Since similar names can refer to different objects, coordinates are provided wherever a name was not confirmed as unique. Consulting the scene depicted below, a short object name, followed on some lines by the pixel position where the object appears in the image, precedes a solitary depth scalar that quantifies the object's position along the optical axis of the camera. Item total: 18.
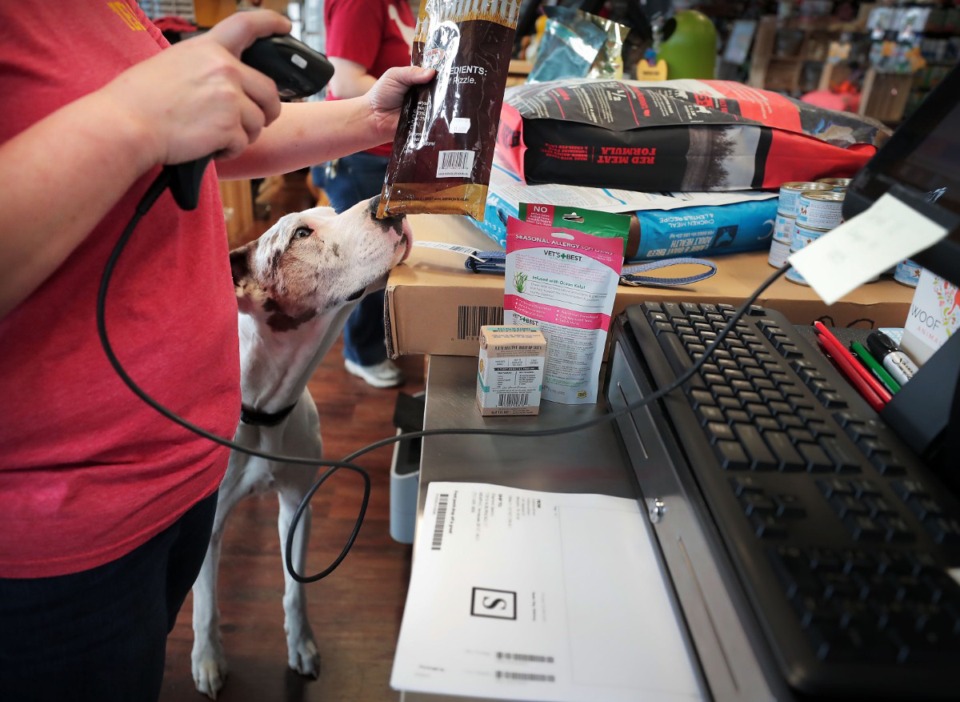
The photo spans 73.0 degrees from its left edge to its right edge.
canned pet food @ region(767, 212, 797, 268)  0.90
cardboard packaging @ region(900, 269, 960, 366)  0.60
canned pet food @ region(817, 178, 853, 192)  0.93
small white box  0.65
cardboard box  0.79
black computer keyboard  0.33
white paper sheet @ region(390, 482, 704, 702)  0.40
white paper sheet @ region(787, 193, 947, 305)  0.37
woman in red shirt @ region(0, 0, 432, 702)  0.42
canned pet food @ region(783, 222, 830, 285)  0.85
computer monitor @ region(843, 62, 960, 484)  0.44
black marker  0.61
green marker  0.60
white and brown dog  0.85
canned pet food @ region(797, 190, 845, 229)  0.85
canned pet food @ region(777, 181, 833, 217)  0.89
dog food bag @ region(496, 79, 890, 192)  0.95
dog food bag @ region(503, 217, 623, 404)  0.66
